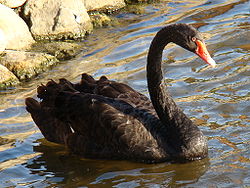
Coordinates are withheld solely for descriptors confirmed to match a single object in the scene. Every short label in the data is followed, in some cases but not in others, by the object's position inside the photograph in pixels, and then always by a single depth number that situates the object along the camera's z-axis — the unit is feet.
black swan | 39.17
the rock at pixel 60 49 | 65.21
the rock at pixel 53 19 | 69.87
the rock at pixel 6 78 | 57.11
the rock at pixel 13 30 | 65.51
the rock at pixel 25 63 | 59.41
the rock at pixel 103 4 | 79.10
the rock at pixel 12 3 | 71.41
